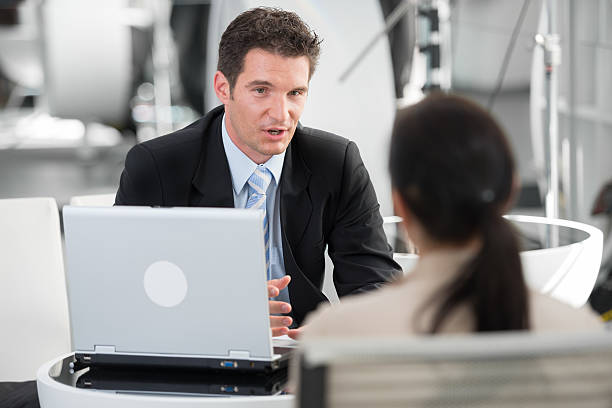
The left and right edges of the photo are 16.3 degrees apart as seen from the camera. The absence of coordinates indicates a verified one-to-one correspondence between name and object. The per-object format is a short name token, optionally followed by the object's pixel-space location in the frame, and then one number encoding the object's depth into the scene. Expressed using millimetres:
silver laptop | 3408
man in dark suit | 4093
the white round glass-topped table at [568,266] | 4152
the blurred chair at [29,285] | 4224
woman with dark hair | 3051
